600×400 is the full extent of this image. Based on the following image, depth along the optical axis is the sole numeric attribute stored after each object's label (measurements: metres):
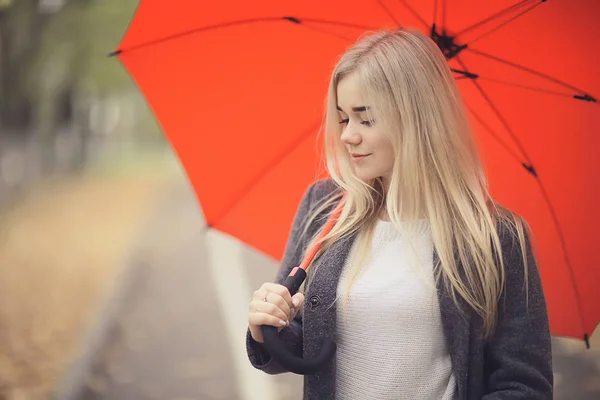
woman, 2.35
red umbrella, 2.90
